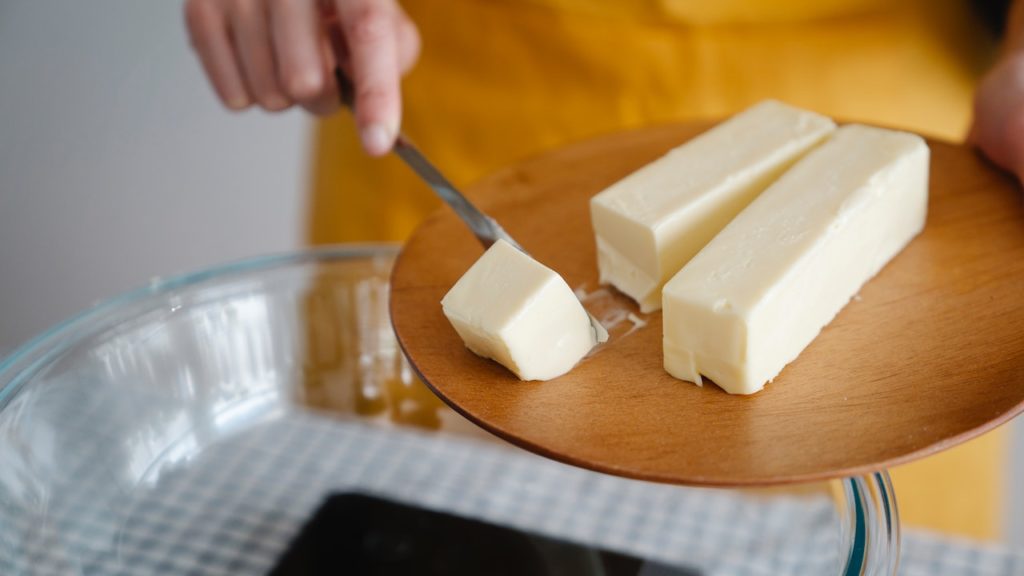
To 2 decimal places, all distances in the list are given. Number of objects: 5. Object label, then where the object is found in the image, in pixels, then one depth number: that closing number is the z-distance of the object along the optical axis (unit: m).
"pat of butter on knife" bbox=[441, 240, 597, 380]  0.81
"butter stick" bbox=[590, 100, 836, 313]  0.94
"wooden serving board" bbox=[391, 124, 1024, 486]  0.72
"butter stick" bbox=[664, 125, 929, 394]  0.81
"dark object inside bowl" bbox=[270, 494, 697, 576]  0.95
